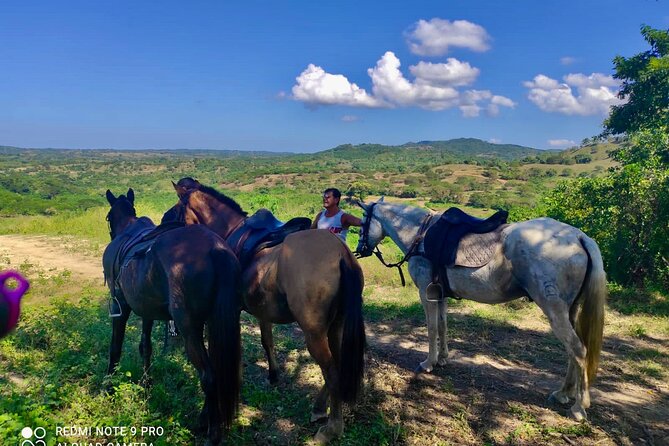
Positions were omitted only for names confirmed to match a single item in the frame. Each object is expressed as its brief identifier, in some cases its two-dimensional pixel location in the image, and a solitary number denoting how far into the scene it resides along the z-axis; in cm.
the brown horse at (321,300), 342
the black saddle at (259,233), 398
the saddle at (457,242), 455
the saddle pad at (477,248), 450
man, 491
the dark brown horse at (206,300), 343
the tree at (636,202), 820
